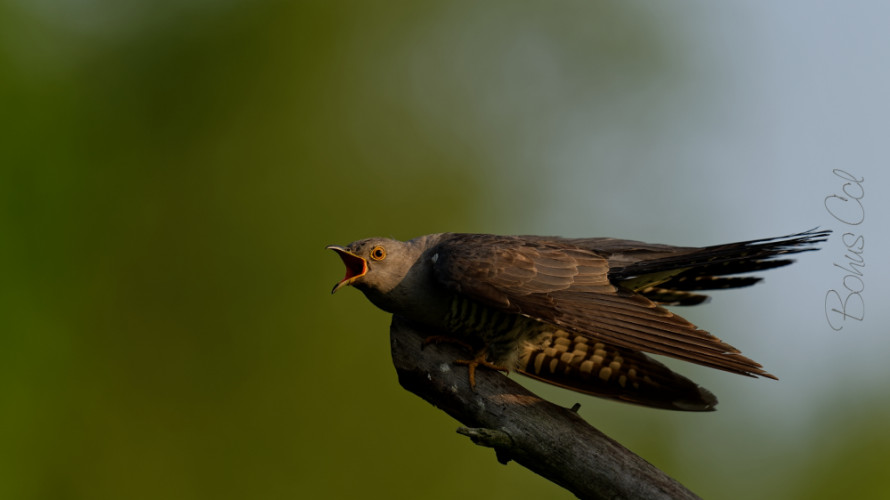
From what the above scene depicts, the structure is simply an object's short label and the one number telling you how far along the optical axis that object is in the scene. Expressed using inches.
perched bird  246.5
